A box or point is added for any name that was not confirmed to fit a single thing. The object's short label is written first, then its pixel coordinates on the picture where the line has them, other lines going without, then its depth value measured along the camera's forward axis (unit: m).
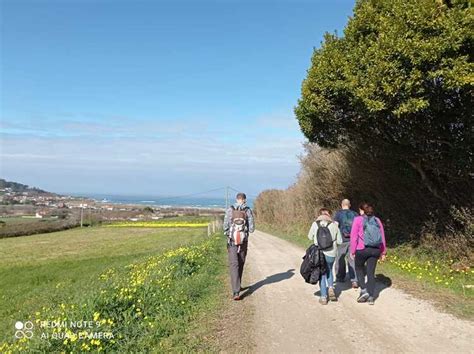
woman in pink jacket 7.84
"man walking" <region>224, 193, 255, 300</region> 8.30
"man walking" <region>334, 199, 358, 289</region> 9.29
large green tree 8.86
